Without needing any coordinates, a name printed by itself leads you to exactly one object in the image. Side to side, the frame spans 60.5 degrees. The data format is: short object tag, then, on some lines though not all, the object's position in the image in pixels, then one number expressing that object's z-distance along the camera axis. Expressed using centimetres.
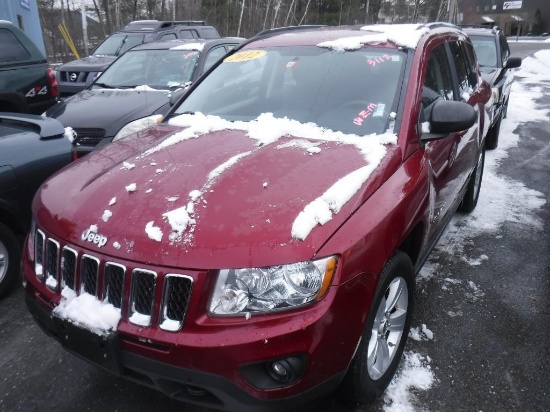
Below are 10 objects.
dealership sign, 6106
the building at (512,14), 5759
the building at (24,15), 1433
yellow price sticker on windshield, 353
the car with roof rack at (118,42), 1033
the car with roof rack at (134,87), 559
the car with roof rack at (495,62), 741
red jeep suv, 183
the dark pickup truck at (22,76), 664
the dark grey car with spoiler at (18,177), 335
